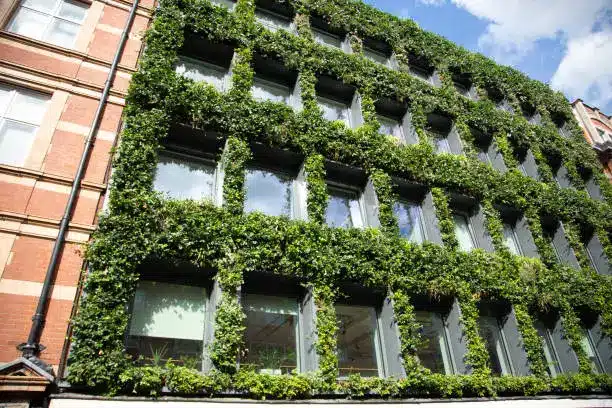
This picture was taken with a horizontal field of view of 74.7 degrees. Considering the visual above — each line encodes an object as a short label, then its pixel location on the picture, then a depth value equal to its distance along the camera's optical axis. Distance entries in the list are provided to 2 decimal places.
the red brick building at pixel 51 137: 8.11
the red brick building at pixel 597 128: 24.70
